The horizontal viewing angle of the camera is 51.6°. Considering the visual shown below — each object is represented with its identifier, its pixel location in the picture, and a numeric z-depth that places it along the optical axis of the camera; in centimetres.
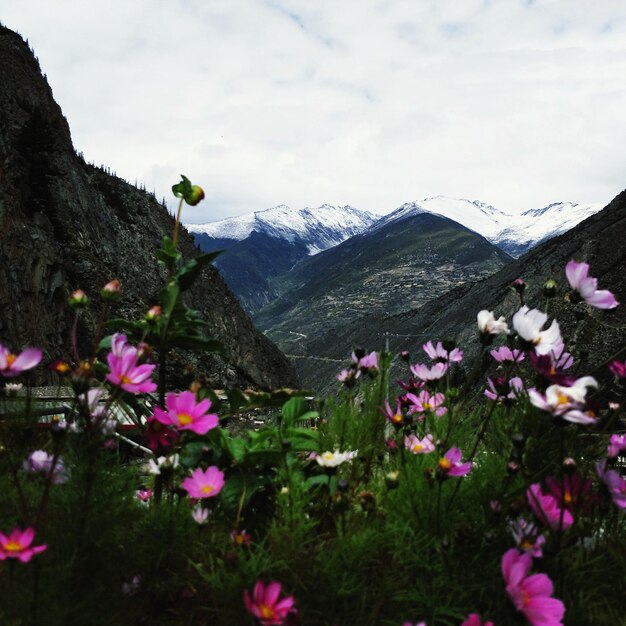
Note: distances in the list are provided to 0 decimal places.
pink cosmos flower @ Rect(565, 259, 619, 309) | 61
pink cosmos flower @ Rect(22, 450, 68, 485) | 55
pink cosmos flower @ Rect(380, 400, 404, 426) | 67
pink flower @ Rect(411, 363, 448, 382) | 74
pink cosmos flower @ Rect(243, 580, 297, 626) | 44
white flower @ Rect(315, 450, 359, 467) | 57
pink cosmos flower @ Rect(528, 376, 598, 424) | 48
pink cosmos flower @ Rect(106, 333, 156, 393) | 54
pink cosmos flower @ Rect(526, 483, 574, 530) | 51
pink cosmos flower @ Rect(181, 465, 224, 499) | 55
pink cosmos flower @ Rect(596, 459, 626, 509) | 56
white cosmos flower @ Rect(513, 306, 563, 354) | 57
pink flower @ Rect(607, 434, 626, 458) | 61
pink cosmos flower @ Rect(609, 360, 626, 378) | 58
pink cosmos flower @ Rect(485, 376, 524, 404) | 66
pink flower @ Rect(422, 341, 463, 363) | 74
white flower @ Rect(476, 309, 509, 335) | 62
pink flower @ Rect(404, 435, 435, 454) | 66
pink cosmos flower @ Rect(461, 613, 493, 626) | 45
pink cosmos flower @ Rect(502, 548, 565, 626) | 46
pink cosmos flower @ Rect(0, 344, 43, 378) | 51
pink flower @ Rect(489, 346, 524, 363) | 76
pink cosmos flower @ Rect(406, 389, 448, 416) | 76
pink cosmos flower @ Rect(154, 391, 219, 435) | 56
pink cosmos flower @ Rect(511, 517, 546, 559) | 50
